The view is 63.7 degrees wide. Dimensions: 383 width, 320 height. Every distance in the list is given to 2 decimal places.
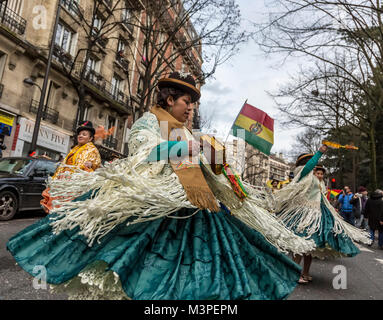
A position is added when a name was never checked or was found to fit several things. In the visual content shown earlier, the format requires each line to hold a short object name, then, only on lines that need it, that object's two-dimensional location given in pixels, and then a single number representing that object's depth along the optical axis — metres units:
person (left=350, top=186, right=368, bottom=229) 12.10
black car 7.04
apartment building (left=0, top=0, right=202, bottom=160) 14.16
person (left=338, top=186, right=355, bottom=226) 12.34
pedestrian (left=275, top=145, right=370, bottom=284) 4.36
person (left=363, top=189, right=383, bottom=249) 9.91
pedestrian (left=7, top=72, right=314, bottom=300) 1.46
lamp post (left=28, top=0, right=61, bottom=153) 11.66
